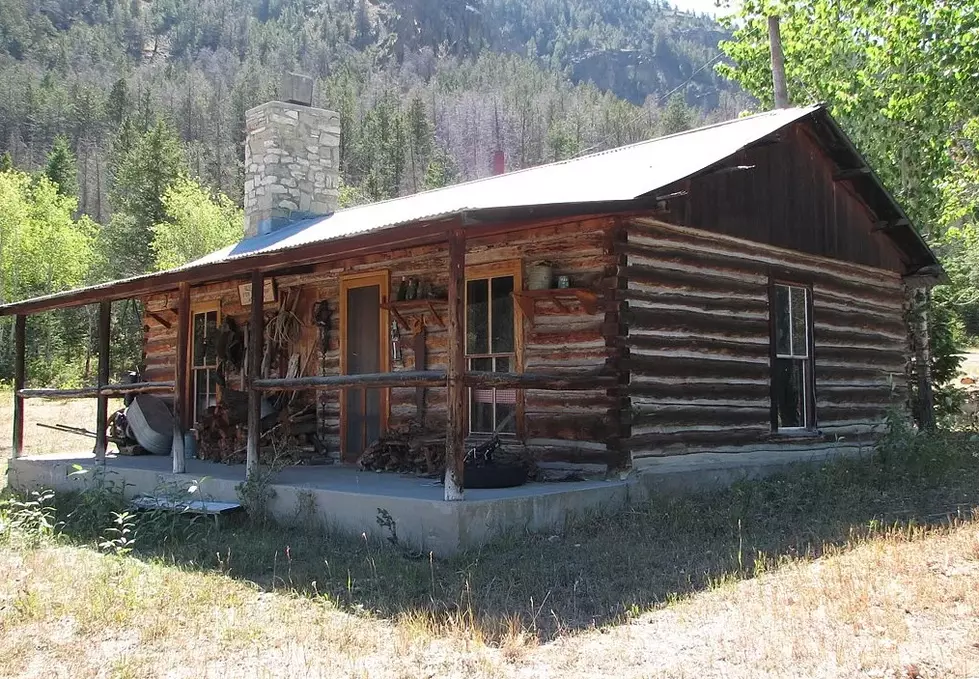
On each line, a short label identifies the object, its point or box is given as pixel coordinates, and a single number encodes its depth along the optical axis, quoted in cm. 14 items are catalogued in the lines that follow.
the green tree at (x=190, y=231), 3634
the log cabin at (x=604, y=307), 921
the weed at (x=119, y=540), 770
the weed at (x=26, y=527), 844
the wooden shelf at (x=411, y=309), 1072
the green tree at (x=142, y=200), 4084
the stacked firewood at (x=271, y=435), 1196
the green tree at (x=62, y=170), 5922
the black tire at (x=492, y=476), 838
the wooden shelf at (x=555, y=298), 938
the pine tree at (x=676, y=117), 6844
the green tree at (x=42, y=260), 3900
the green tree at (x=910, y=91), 1620
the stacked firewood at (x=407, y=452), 999
